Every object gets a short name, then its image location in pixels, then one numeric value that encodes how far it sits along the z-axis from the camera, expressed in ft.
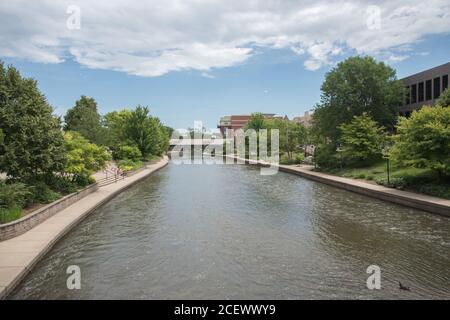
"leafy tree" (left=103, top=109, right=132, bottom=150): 180.55
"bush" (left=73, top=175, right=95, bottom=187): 77.11
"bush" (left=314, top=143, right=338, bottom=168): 130.52
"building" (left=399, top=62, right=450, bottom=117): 137.39
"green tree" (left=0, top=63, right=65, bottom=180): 55.21
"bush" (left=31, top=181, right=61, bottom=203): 56.34
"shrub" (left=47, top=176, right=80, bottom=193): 67.67
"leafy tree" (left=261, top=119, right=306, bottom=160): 186.09
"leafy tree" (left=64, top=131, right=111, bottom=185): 71.15
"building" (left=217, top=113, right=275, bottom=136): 499.10
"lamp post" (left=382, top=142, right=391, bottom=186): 115.77
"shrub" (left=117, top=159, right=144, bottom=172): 143.28
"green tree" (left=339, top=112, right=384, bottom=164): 118.07
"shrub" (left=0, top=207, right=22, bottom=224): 42.32
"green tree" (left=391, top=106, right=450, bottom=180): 70.90
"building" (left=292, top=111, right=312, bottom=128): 360.61
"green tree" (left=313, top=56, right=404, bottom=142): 146.61
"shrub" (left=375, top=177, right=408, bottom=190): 79.83
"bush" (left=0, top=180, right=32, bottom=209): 46.16
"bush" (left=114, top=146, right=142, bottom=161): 163.31
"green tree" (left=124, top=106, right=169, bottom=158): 184.65
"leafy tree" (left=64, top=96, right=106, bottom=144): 149.18
